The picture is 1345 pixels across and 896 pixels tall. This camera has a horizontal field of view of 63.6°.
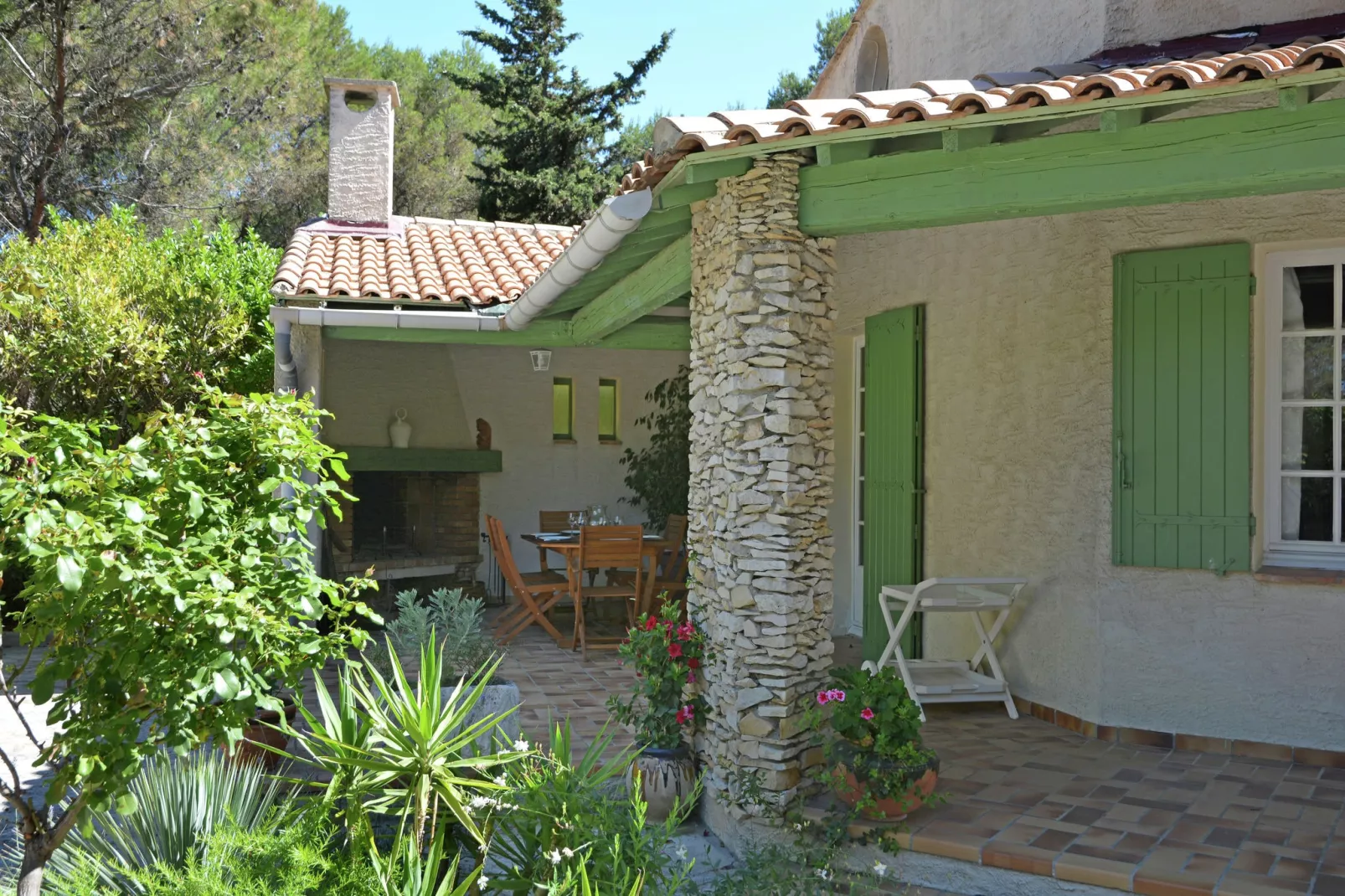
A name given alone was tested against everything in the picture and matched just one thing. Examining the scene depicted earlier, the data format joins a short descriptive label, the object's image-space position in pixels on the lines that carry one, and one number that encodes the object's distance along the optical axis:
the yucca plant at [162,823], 3.88
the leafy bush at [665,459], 11.05
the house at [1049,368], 3.94
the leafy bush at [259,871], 3.46
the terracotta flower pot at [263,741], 5.05
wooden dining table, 8.15
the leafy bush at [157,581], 3.04
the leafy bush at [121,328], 9.59
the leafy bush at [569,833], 3.53
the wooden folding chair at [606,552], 7.92
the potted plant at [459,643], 5.41
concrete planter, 5.33
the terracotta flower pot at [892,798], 4.16
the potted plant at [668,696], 4.86
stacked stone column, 4.45
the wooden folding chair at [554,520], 10.32
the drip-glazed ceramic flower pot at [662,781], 4.73
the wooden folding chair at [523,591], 8.16
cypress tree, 20.30
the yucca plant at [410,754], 3.93
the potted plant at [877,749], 4.14
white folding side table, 5.75
